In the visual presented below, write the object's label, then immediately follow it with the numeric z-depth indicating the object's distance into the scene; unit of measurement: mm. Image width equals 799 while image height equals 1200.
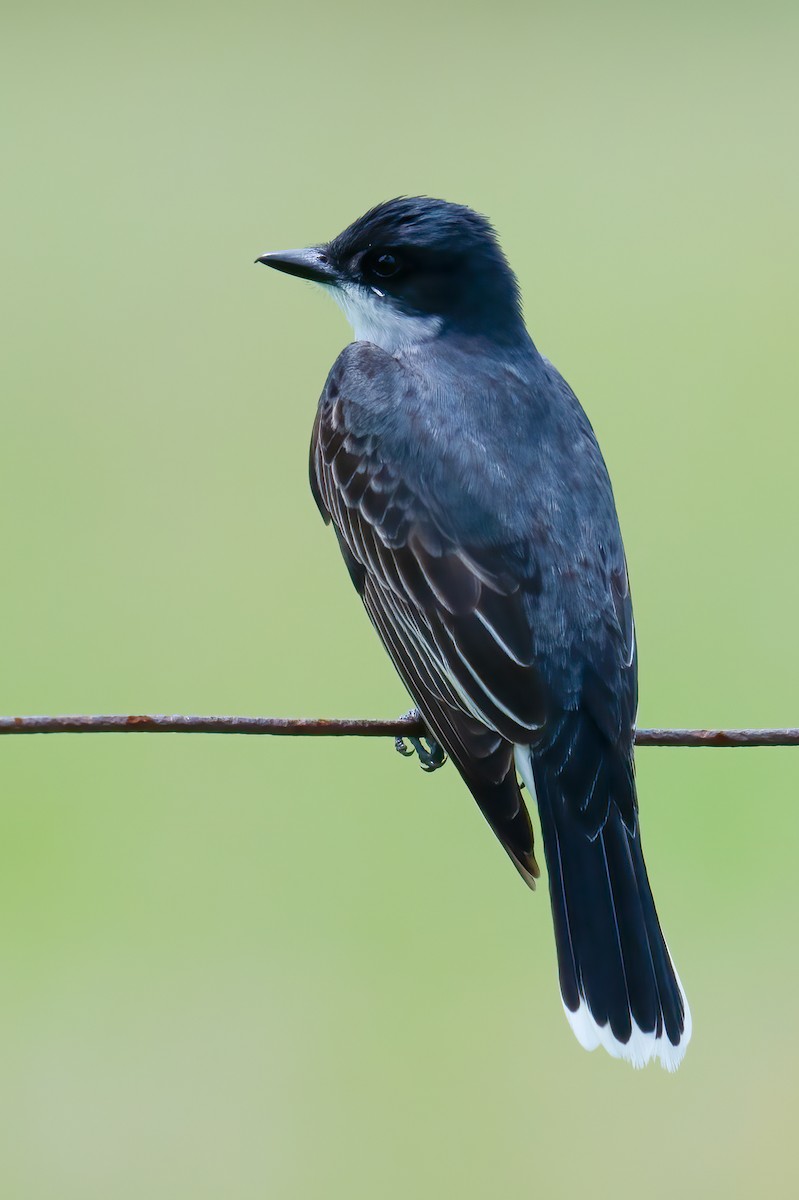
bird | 6699
